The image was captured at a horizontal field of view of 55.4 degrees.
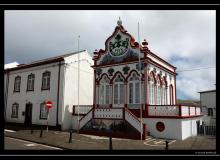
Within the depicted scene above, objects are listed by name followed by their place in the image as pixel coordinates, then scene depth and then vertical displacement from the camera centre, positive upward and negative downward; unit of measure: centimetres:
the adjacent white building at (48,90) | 2047 +122
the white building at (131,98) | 1547 +37
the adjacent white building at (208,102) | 3528 +14
